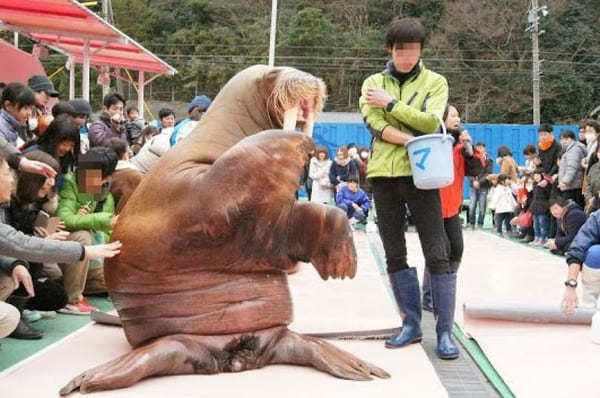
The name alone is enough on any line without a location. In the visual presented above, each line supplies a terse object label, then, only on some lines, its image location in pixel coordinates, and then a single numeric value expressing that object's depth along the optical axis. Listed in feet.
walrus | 9.72
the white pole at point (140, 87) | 53.11
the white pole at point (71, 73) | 43.88
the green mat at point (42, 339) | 11.98
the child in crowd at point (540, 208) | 32.48
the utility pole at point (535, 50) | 104.58
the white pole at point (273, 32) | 71.00
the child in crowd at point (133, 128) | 28.86
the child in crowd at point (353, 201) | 37.55
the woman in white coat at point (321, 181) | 40.34
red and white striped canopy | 29.99
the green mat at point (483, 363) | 10.70
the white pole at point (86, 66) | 35.50
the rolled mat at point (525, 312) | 14.38
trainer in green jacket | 12.05
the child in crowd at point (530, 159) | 36.61
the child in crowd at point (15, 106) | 17.13
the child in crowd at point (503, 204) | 37.55
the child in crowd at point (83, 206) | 15.74
